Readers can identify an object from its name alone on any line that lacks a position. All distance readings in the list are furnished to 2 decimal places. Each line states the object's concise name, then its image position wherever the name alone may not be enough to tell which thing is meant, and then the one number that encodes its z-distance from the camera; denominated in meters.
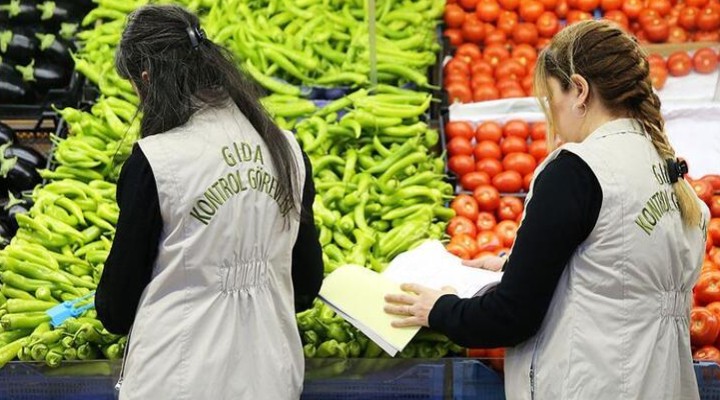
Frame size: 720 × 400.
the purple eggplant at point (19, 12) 10.55
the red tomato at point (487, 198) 8.82
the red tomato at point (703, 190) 8.62
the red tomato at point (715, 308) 6.79
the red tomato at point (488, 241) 7.94
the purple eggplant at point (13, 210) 8.54
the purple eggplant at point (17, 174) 9.07
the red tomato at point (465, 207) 8.61
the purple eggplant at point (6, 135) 9.45
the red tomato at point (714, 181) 8.90
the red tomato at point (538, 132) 9.62
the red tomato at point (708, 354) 6.52
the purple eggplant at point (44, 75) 10.18
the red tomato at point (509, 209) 8.81
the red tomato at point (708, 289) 7.04
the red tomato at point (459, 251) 7.57
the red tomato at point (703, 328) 6.59
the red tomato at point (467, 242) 7.74
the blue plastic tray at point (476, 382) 6.23
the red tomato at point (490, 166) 9.31
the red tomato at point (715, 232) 8.05
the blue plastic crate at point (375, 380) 6.26
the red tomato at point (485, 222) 8.57
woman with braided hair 4.69
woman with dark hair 4.92
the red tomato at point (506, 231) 8.21
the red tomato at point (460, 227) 8.27
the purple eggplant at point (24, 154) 9.20
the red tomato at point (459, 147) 9.52
